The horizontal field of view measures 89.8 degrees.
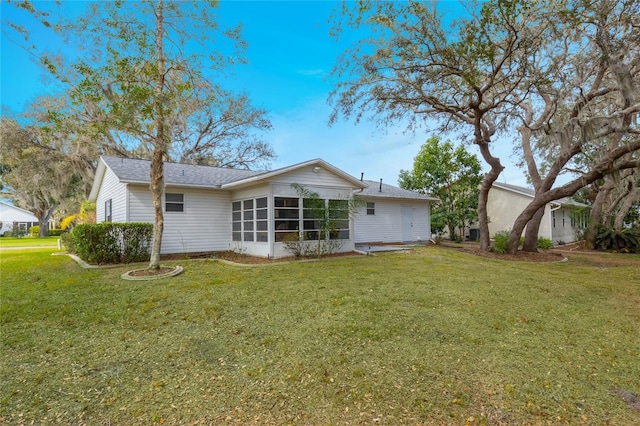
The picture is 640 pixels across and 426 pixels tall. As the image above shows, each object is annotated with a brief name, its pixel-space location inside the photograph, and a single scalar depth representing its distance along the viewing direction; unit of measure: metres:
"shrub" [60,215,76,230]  19.26
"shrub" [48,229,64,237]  32.74
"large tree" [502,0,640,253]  8.86
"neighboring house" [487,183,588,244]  19.00
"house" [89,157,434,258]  10.62
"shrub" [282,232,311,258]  10.59
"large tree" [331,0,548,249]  8.80
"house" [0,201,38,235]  38.28
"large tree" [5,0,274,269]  6.94
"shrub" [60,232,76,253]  12.22
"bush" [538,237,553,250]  15.66
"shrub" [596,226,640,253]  15.20
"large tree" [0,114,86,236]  19.56
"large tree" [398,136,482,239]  19.06
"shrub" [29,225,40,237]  32.56
